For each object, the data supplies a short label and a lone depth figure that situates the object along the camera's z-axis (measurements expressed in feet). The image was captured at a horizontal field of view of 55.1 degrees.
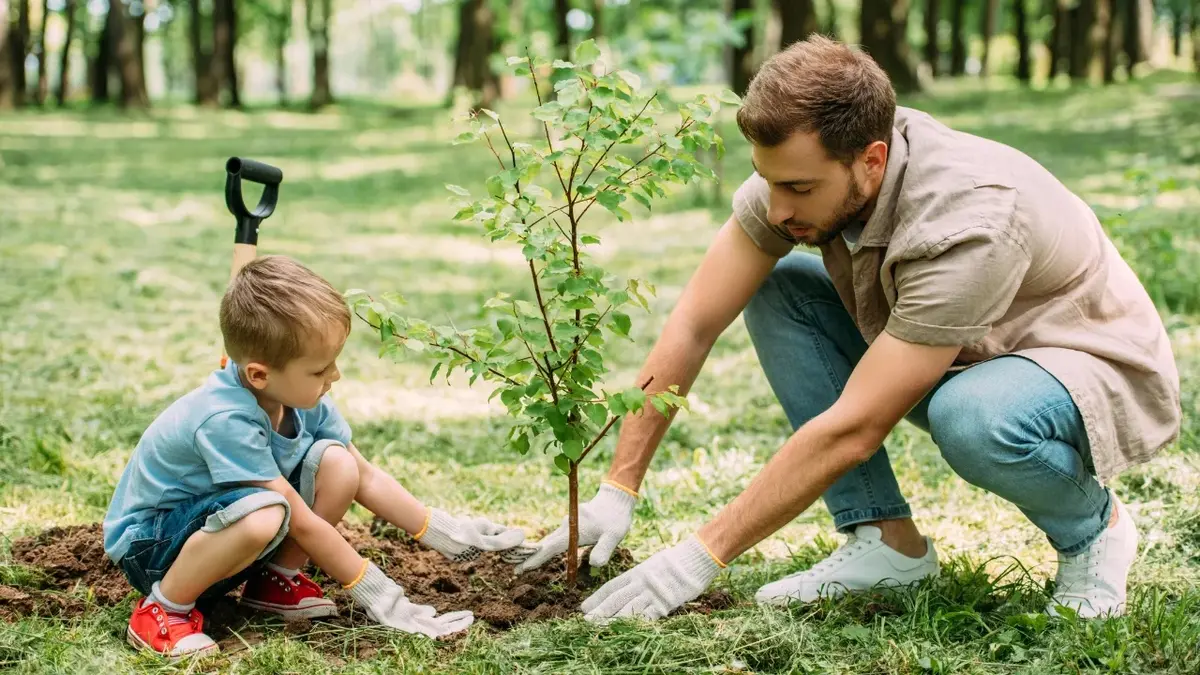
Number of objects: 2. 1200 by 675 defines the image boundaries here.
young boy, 8.83
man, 8.87
